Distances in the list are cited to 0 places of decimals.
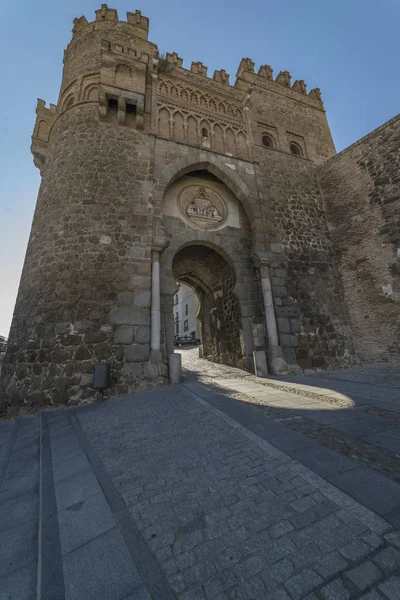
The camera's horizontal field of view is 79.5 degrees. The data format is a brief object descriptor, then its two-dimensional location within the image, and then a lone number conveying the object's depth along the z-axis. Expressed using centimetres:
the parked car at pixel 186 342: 2375
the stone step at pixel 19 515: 146
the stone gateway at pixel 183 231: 618
